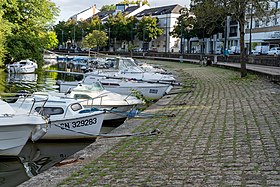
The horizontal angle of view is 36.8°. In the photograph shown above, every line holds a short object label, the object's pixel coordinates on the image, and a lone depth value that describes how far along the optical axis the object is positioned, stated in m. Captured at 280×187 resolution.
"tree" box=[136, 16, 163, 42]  105.00
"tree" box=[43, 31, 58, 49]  55.28
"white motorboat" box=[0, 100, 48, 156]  11.27
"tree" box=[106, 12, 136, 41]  109.94
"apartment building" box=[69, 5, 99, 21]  154.91
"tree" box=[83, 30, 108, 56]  104.81
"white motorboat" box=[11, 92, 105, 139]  13.66
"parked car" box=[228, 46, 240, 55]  72.68
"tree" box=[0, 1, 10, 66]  46.03
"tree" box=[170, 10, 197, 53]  89.64
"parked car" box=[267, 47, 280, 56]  59.44
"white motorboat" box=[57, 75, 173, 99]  22.95
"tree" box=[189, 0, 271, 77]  26.97
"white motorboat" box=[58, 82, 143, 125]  17.03
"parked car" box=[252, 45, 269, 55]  66.41
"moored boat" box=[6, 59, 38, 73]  46.38
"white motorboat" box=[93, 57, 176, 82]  26.09
